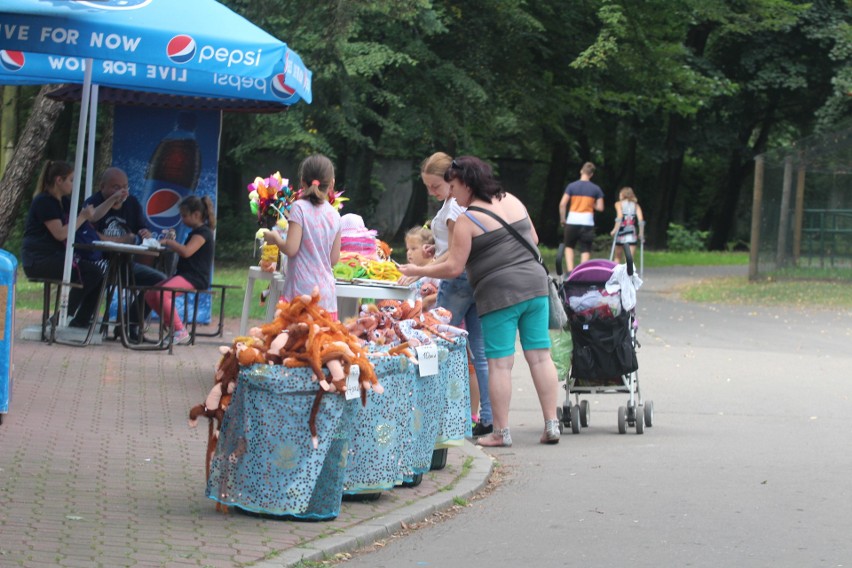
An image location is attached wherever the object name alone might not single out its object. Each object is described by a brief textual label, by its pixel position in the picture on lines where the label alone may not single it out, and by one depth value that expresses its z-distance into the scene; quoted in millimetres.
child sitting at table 18963
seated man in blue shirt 19811
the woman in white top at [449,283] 13652
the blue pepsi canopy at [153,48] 12153
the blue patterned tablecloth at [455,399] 11338
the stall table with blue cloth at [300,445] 9195
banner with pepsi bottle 21927
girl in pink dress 13332
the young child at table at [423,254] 14104
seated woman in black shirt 19370
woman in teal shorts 12836
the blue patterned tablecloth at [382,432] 9839
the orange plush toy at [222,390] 9344
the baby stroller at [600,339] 14104
